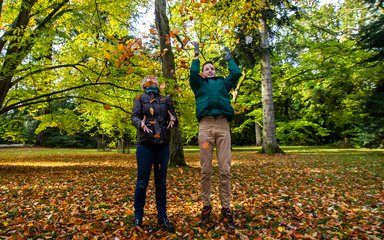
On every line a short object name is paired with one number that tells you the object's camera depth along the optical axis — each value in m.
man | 3.90
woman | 3.69
